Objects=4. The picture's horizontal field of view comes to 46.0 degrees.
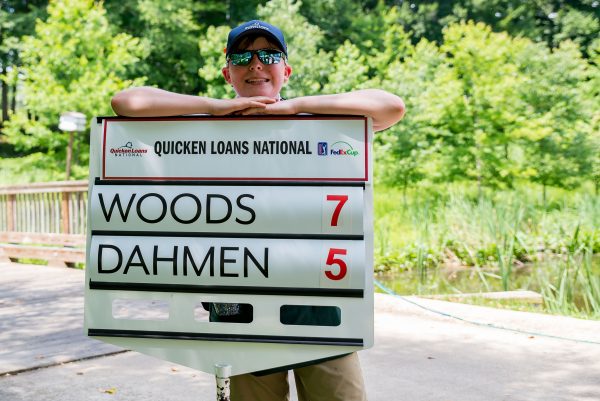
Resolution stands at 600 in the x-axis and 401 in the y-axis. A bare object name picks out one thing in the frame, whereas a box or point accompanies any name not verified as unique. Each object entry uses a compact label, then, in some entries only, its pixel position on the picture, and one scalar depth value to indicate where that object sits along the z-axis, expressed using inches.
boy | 81.0
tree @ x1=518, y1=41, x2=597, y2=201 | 669.3
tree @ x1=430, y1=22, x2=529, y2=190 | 645.9
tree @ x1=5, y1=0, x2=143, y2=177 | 690.8
